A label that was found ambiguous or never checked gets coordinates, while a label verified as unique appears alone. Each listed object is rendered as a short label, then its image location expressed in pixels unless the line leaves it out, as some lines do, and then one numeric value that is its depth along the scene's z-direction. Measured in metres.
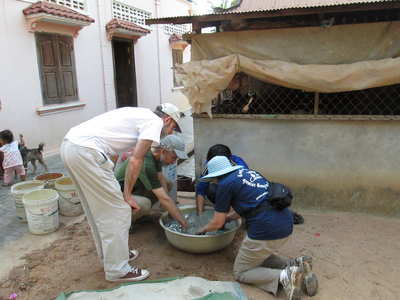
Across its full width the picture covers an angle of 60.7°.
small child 5.10
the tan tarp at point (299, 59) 3.74
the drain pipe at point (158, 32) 11.81
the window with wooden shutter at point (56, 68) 7.01
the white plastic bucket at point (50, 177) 4.48
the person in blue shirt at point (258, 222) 2.68
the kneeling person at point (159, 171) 3.13
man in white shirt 2.56
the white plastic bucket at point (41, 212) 3.62
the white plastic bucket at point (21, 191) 3.91
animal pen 3.80
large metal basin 3.09
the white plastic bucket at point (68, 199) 4.04
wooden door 10.55
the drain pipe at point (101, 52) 8.72
